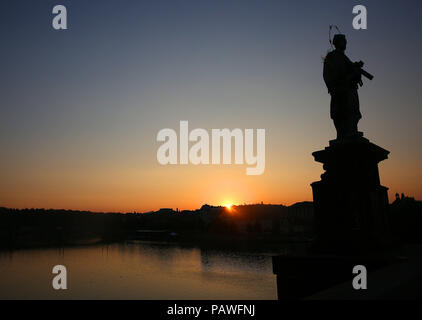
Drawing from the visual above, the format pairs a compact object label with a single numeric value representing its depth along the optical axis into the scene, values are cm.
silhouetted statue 959
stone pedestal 850
